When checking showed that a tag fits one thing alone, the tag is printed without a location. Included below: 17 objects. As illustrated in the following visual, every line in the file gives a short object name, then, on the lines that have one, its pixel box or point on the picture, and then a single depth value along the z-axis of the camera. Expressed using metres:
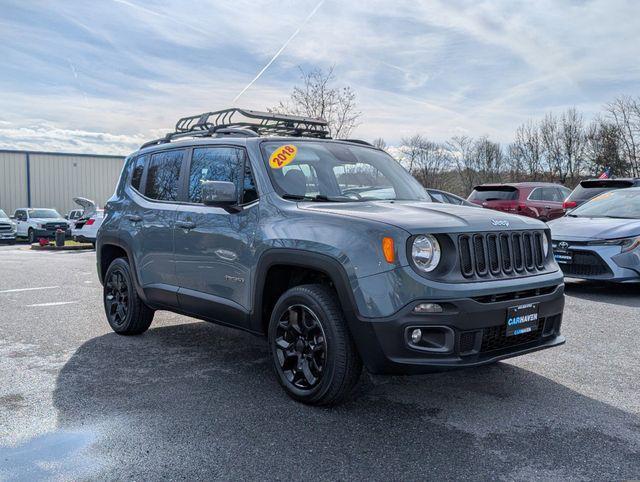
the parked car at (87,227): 22.14
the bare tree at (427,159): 51.06
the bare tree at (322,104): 25.59
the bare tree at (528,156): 47.75
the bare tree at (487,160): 51.26
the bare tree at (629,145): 34.28
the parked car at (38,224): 28.12
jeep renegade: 3.52
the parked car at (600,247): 7.99
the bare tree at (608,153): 35.41
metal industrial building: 42.06
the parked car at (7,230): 27.64
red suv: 14.63
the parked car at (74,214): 33.15
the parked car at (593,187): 12.42
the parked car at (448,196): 12.44
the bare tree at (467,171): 51.69
